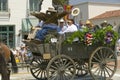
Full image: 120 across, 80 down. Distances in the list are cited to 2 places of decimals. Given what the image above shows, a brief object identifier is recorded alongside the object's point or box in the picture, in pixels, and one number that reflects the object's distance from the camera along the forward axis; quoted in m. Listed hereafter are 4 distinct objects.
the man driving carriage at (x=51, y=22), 10.65
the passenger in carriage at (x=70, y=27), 10.95
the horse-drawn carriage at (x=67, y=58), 10.30
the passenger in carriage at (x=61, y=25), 11.04
